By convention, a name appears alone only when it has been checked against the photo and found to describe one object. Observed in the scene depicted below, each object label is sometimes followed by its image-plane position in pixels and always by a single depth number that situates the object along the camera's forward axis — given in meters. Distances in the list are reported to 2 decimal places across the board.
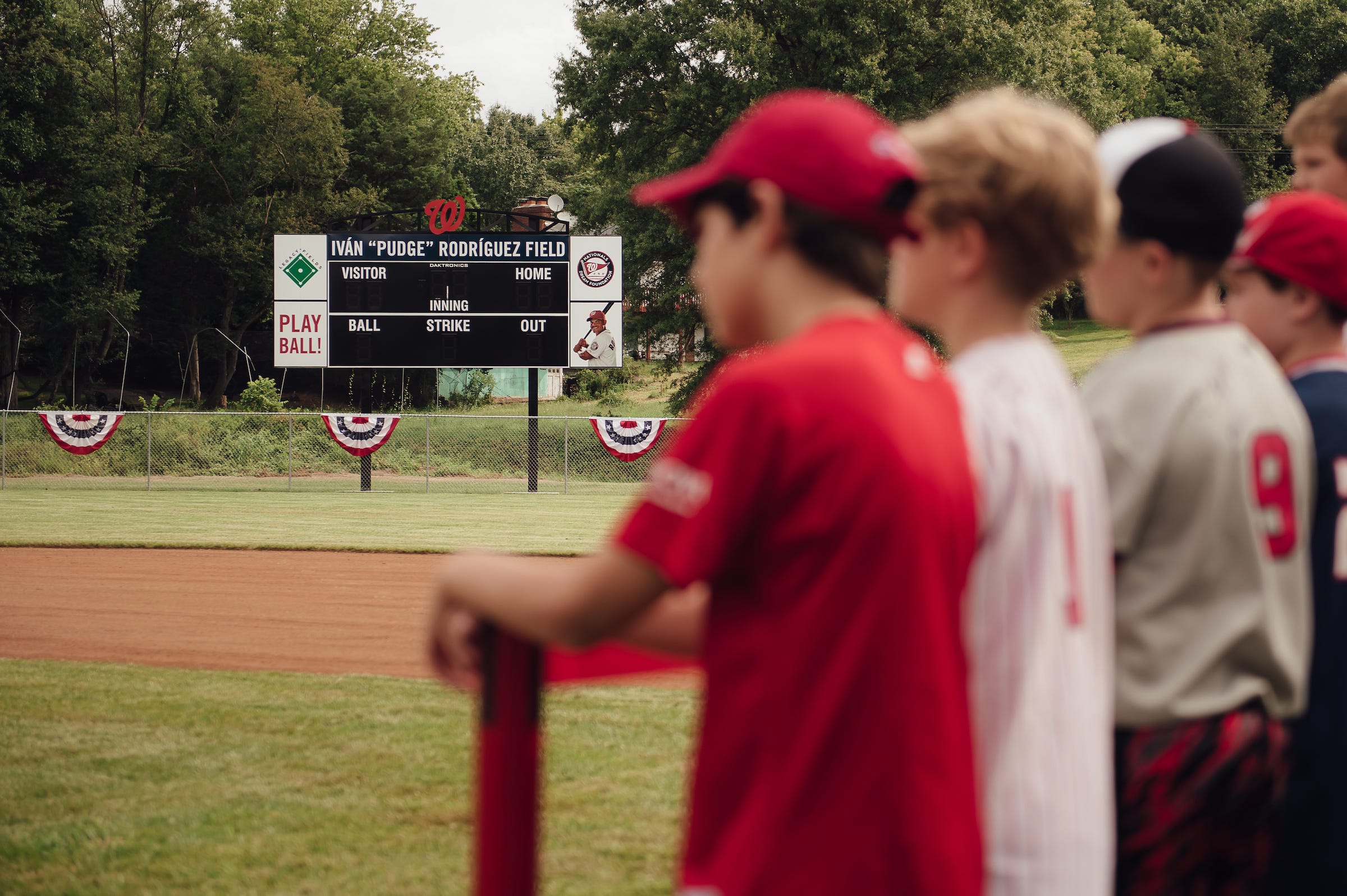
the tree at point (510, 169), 69.19
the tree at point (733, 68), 38.91
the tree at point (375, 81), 57.34
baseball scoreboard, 25.95
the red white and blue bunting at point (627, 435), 27.31
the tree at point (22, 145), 43.31
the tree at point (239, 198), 49.69
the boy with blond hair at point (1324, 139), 3.03
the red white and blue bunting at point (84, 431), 27.08
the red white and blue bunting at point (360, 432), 26.95
